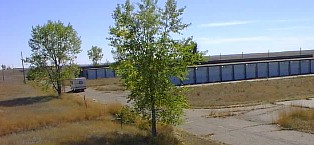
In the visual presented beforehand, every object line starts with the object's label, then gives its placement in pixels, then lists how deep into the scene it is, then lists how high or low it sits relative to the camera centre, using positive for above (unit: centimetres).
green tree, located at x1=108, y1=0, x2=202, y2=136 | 1597 +31
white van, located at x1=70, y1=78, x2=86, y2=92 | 5409 -250
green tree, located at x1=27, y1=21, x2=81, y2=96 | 4047 +152
